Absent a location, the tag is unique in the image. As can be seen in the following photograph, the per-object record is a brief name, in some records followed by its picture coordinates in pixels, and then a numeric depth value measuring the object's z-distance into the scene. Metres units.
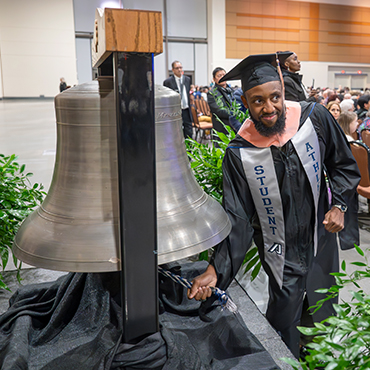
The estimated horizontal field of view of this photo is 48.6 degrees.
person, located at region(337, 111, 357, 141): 4.97
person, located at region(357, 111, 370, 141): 5.67
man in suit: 8.04
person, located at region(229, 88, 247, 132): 3.79
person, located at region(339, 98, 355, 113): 6.97
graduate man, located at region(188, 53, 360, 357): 1.69
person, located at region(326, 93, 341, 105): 8.22
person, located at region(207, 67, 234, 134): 5.65
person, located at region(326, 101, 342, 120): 6.45
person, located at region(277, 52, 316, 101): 4.18
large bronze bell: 0.97
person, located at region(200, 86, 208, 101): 12.97
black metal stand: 0.91
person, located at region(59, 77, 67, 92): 16.61
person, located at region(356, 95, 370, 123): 7.79
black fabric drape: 1.12
